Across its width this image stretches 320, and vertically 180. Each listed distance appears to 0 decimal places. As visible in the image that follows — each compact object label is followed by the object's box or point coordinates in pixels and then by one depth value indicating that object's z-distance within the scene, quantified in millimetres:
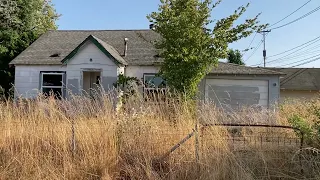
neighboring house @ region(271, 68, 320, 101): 20960
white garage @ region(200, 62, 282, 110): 10745
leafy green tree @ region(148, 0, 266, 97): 8046
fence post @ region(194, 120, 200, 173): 3576
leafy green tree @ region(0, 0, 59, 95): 12482
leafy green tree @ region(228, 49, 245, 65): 20294
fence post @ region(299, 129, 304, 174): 3421
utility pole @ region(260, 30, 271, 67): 27306
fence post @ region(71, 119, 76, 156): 3887
